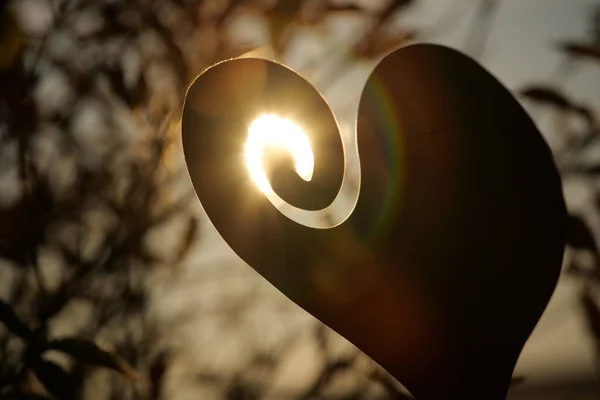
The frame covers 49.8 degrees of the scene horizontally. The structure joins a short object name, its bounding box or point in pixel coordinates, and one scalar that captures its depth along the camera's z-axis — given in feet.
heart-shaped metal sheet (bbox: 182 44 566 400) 1.76
